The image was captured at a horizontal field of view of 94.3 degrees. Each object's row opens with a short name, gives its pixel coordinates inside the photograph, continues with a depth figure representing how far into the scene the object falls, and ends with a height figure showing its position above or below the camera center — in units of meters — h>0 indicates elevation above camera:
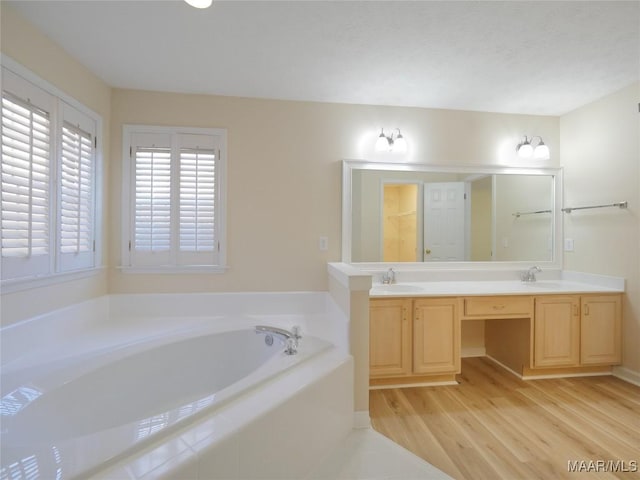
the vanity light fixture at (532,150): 2.82 +0.88
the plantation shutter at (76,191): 1.93 +0.32
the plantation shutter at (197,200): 2.47 +0.33
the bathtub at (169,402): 0.86 -0.65
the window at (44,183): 1.55 +0.33
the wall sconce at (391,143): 2.65 +0.89
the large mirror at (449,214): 2.71 +0.27
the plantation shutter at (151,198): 2.44 +0.34
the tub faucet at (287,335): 1.62 -0.57
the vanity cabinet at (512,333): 2.24 -0.72
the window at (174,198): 2.43 +0.34
